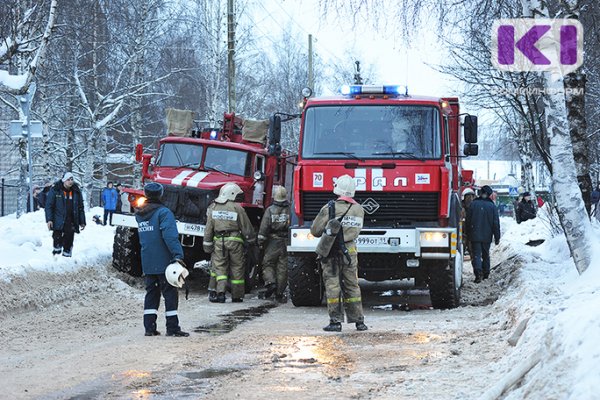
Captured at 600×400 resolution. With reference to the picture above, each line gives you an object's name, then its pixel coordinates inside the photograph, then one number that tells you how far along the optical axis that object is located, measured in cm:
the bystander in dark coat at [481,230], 1919
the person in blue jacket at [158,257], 1098
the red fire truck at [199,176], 1661
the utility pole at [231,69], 2823
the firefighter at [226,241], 1559
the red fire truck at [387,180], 1368
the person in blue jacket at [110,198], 3278
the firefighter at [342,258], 1154
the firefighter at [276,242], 1616
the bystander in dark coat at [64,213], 1723
